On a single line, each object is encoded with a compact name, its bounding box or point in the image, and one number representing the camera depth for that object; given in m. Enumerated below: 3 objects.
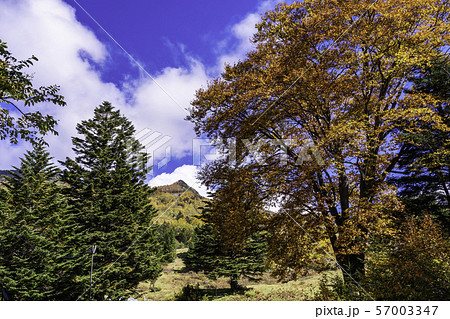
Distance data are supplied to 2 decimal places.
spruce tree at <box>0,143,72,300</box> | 13.97
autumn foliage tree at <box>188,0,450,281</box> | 6.75
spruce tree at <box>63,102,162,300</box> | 18.92
